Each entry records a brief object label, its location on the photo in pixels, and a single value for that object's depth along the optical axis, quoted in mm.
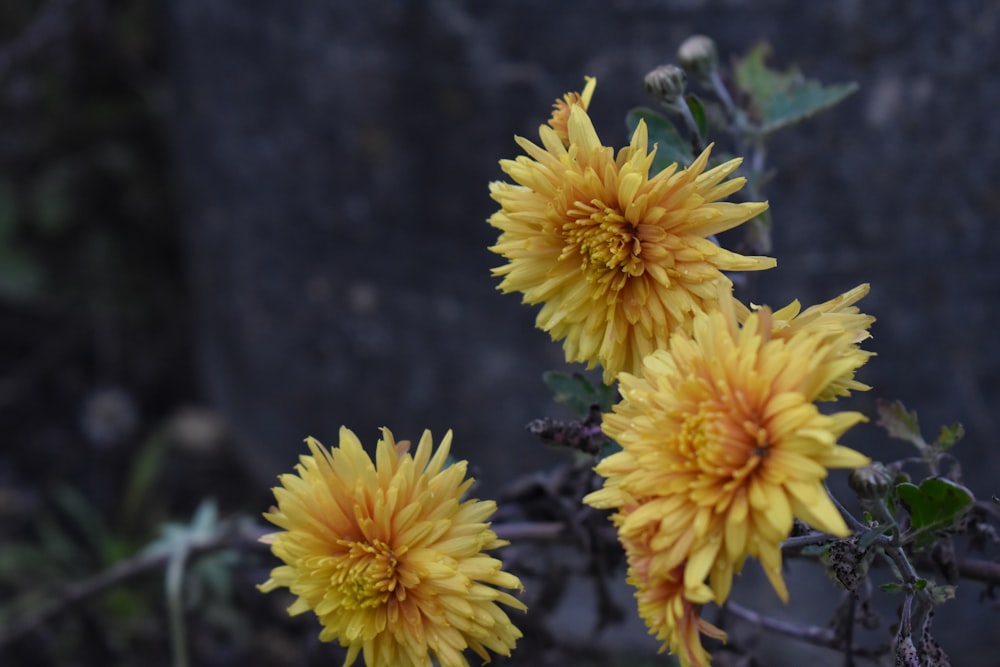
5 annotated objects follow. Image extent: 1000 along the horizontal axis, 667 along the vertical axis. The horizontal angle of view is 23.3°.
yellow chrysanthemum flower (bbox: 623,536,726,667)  492
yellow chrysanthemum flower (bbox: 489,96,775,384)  511
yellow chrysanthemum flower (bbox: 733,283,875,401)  496
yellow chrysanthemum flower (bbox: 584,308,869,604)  479
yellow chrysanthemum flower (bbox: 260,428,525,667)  517
